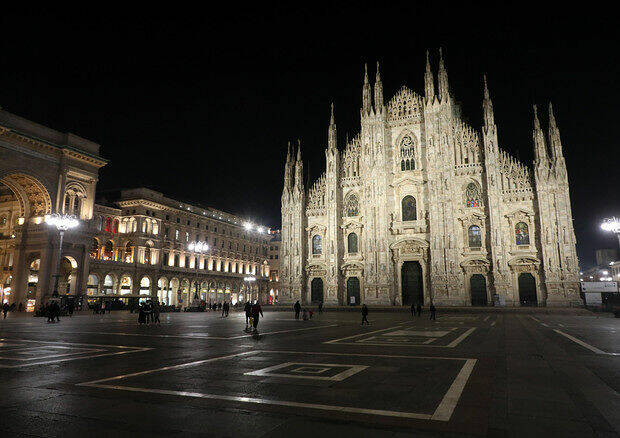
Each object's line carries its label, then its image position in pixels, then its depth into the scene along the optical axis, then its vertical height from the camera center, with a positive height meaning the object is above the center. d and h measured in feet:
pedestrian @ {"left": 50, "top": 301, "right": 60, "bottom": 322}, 86.47 -3.36
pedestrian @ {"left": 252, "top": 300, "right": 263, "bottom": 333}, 60.29 -3.16
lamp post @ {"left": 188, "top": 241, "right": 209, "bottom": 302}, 136.78 +15.20
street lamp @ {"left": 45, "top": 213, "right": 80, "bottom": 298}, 102.32 +18.25
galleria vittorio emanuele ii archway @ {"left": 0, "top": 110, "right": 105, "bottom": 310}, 133.39 +32.48
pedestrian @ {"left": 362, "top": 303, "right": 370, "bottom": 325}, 76.83 -3.32
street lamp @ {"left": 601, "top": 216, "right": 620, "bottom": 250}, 87.04 +14.44
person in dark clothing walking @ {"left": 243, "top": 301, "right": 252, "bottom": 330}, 60.85 -2.51
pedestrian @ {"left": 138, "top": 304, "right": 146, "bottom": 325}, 78.42 -4.36
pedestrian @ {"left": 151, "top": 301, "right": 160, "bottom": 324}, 82.69 -4.21
